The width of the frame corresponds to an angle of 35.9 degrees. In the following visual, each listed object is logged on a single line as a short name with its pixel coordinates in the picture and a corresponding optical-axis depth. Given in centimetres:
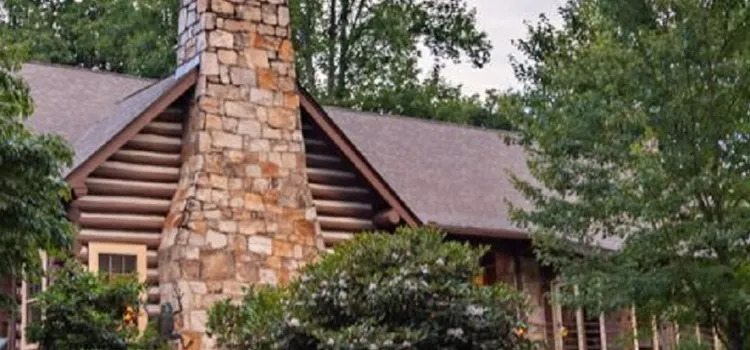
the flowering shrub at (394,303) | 940
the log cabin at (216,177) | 1438
